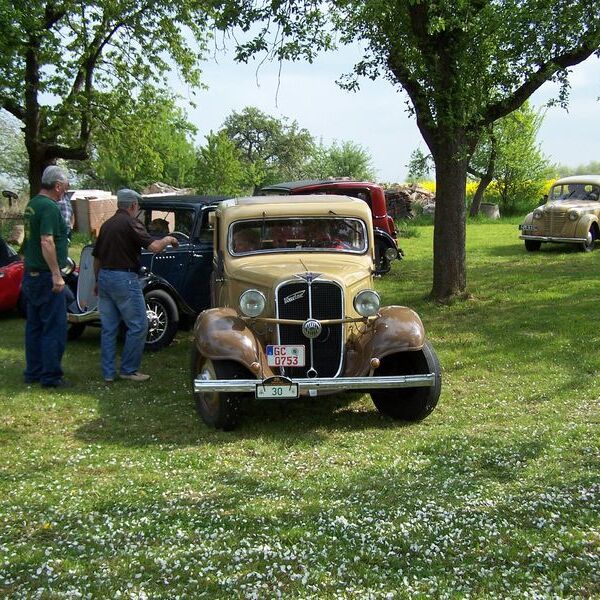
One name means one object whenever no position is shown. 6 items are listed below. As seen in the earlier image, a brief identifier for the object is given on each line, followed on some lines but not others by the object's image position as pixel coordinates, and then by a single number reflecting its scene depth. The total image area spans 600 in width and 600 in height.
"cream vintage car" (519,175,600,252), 17.72
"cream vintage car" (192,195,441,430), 5.80
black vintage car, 9.33
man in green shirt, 6.99
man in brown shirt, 7.52
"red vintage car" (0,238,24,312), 11.19
